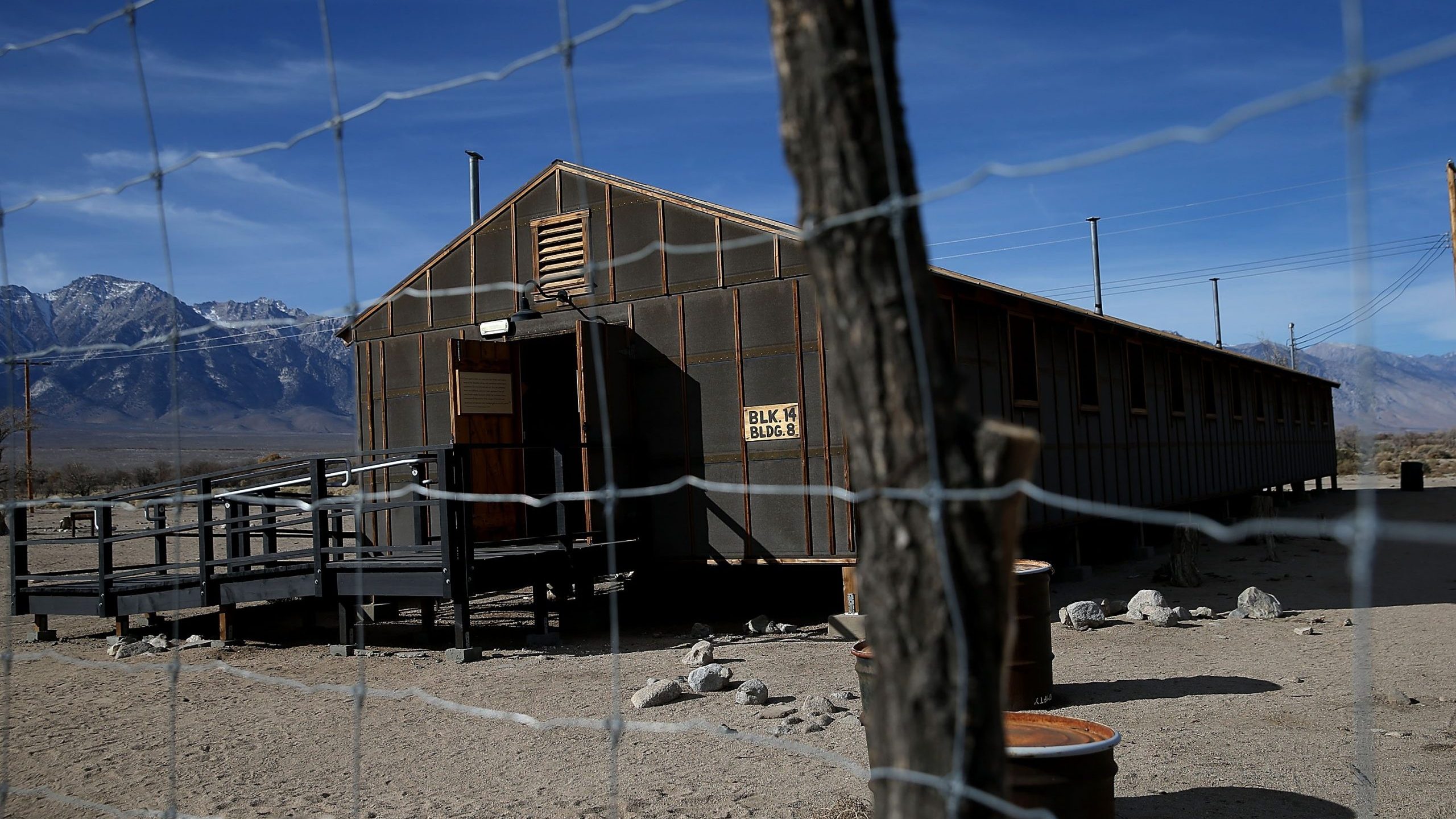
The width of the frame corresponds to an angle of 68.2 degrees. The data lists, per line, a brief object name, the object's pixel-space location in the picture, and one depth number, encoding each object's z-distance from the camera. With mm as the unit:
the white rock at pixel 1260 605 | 10273
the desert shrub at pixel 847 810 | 4784
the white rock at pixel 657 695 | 7156
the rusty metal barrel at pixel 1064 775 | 3553
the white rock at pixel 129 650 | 10094
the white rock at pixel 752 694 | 7125
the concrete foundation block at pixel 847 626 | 9828
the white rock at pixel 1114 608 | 10750
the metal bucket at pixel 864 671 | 4977
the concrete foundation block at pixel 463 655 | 9109
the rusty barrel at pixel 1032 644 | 6160
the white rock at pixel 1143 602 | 10352
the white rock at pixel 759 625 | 10430
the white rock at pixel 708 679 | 7543
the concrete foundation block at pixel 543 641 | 9859
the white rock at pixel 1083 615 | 9984
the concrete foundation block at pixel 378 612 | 10906
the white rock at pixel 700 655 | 8734
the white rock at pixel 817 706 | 6684
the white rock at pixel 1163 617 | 9969
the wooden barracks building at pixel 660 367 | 10266
